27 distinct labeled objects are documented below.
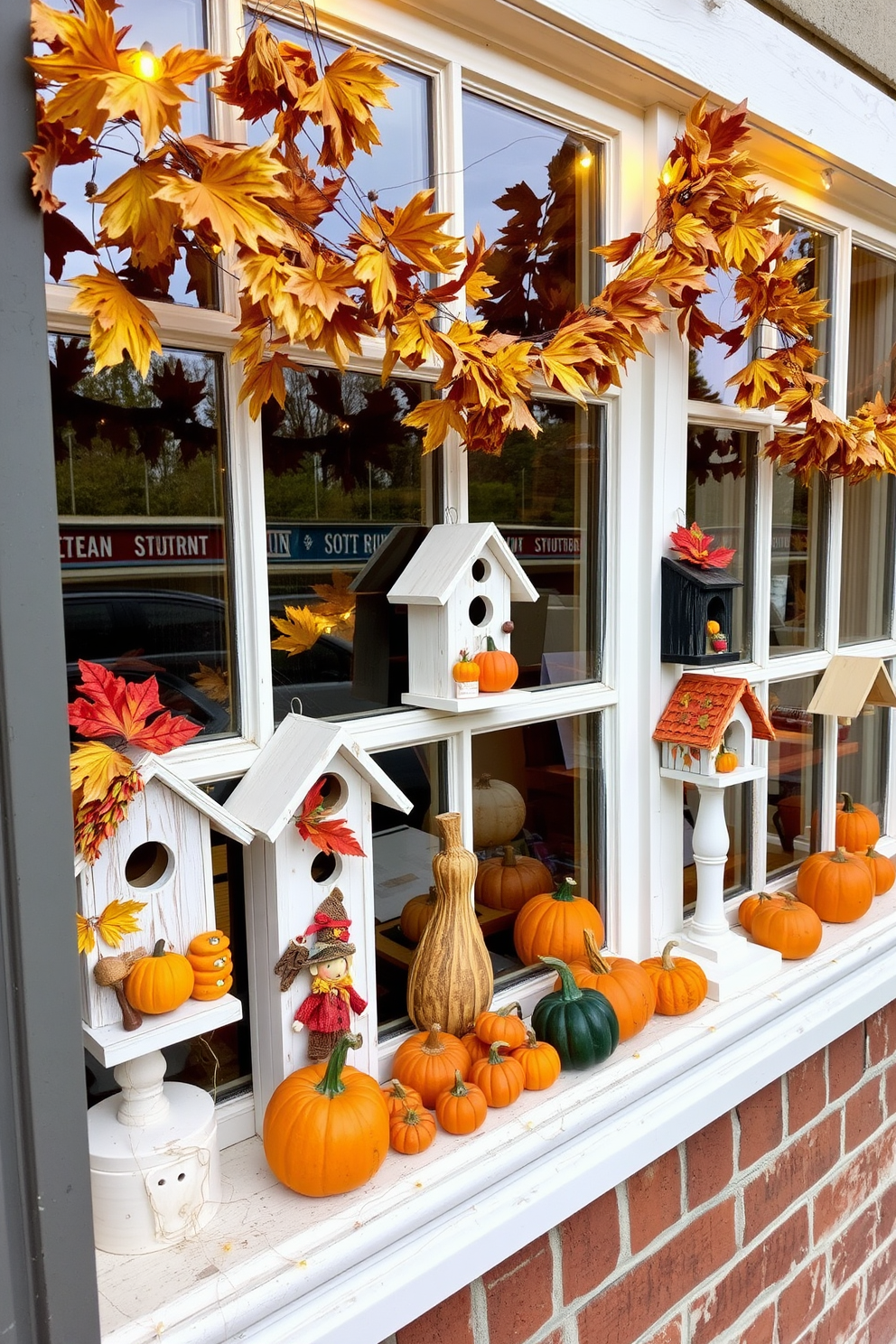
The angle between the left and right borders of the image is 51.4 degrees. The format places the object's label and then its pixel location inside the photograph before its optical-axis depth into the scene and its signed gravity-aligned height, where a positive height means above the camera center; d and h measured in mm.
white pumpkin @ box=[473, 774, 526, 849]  1372 -380
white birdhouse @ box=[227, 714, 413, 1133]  1024 -336
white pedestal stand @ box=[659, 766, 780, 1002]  1524 -616
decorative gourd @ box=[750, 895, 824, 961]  1644 -663
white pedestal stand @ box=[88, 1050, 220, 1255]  944 -610
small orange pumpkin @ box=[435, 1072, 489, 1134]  1137 -669
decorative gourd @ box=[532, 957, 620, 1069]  1264 -633
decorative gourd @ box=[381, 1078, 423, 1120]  1119 -646
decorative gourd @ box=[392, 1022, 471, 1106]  1173 -635
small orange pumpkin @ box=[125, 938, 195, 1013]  908 -407
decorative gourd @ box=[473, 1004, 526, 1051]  1224 -616
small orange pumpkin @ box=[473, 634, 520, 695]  1205 -143
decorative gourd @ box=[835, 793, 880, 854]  2006 -593
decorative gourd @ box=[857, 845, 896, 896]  1952 -664
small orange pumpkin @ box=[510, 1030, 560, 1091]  1224 -664
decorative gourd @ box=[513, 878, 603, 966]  1408 -557
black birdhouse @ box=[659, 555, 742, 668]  1451 -92
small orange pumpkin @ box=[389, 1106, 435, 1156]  1100 -672
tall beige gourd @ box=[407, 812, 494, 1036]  1242 -520
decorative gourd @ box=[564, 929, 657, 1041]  1341 -619
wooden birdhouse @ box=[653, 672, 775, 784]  1452 -273
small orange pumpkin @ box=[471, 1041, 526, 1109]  1182 -657
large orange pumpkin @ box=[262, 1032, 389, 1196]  1007 -618
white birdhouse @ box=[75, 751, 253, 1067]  898 -325
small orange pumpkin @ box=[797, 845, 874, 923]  1806 -648
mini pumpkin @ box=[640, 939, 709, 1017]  1425 -655
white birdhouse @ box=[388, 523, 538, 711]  1174 -50
